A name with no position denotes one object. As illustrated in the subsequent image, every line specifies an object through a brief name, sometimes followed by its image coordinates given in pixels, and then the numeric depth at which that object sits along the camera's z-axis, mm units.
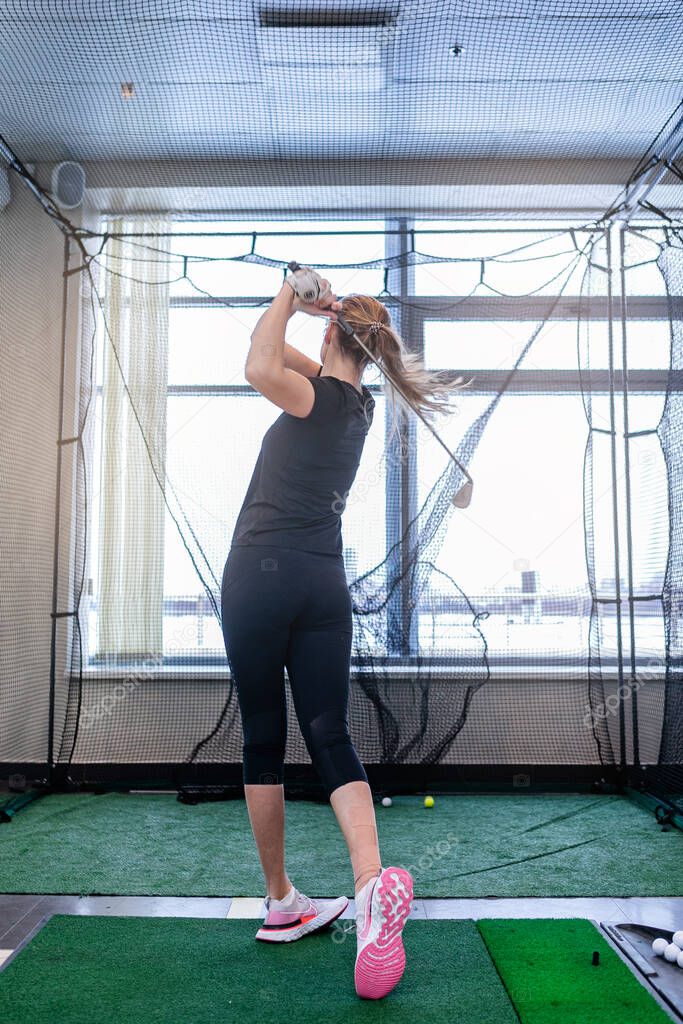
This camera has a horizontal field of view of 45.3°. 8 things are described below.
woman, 1643
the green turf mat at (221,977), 1473
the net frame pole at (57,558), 3354
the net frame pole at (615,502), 3379
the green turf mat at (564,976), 1466
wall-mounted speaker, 3951
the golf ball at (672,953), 1683
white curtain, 3752
